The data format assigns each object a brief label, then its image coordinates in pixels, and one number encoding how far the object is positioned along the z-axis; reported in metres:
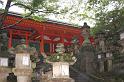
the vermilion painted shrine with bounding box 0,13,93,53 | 12.97
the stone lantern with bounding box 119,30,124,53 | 8.23
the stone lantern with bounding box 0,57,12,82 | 7.00
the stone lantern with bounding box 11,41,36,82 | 6.67
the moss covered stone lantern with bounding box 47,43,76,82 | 6.16
